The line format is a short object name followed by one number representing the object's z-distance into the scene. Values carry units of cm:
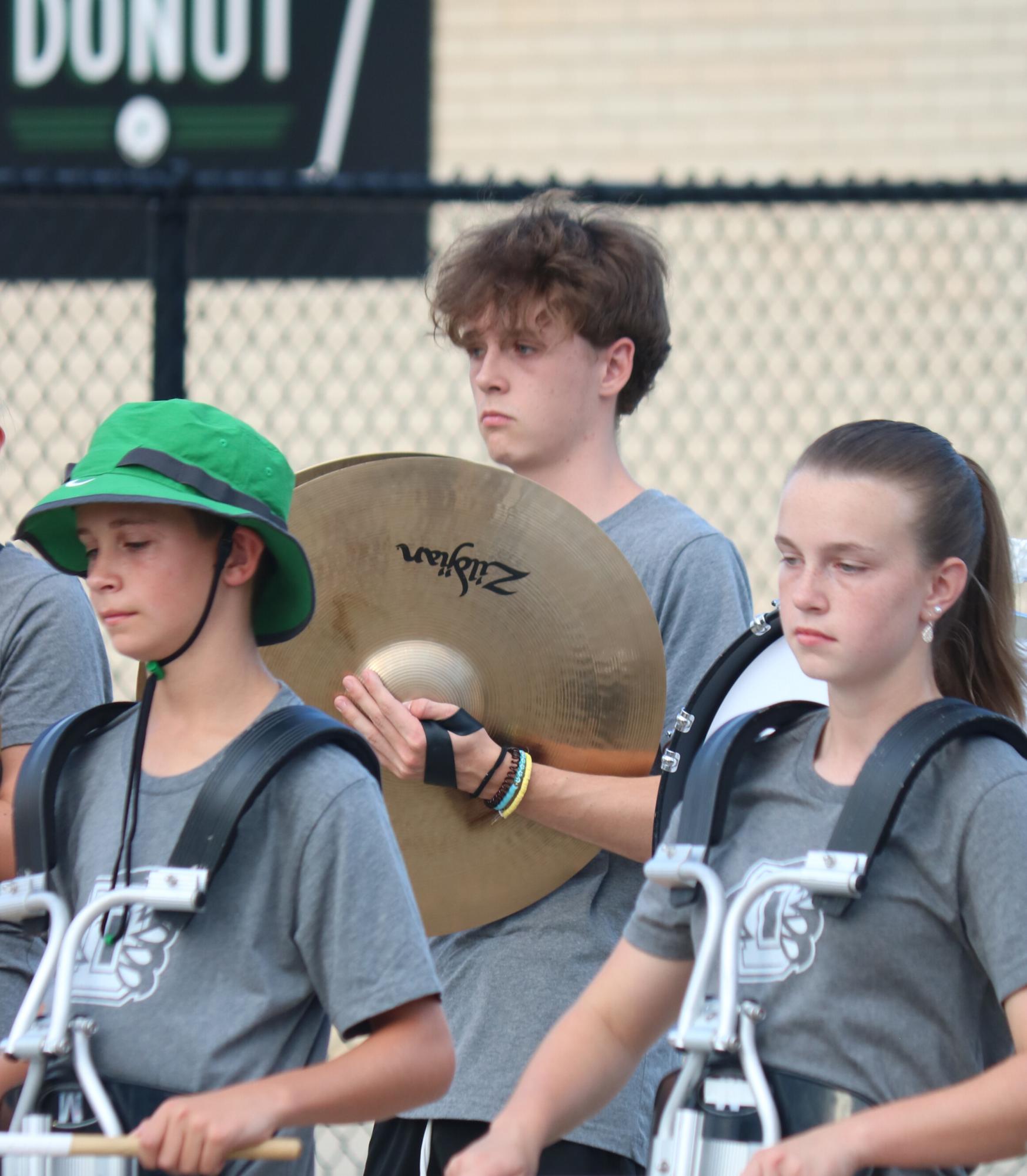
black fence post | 1444
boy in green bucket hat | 1306
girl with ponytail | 1301
